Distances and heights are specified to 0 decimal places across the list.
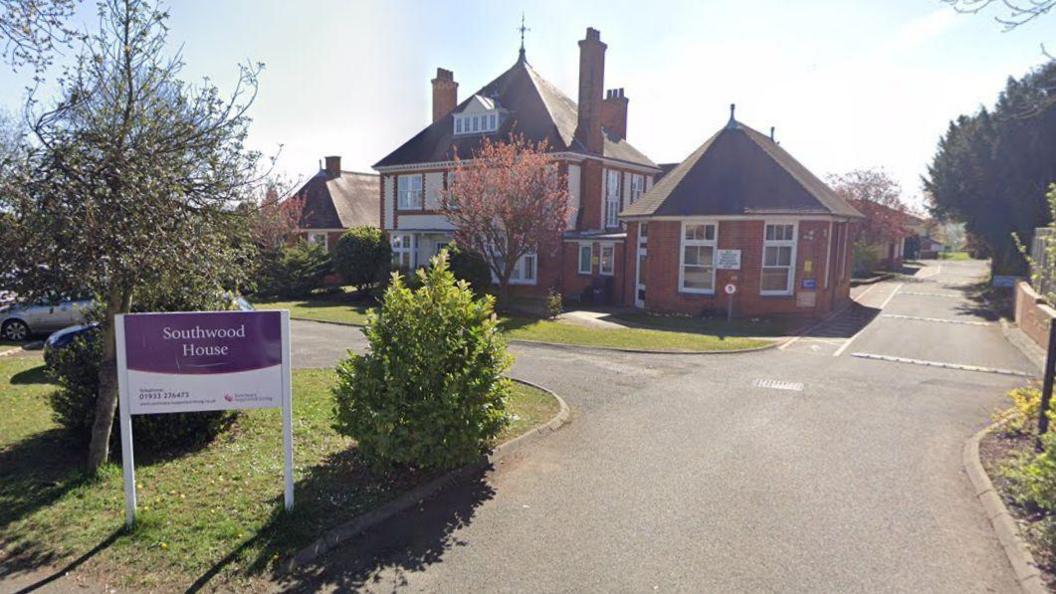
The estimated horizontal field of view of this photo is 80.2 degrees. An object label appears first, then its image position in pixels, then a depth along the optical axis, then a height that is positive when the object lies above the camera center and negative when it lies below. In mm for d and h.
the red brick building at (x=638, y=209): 21156 +1321
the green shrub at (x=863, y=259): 40781 -519
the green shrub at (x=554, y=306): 20766 -2127
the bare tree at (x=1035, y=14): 5684 +2224
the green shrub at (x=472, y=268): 22469 -1043
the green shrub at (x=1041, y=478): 5145 -1894
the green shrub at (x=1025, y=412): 8102 -2041
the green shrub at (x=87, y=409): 7000 -2033
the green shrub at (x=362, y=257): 27375 -965
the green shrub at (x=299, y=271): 27877 -1693
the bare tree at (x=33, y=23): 6031 +1940
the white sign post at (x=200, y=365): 5199 -1134
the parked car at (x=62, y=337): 11758 -2116
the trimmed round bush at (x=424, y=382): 6219 -1463
